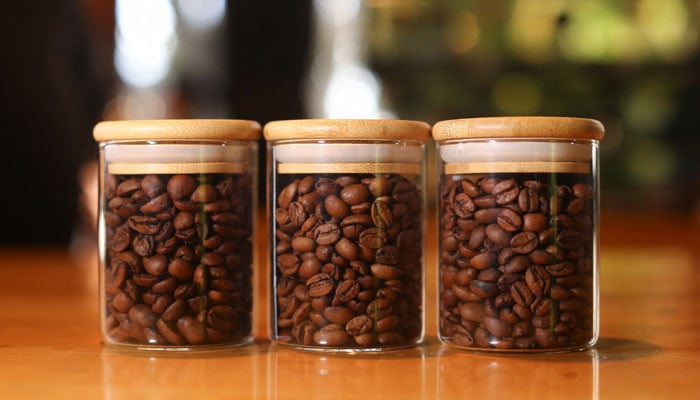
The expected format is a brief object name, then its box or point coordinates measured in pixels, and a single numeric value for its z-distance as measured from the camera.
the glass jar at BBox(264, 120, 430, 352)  0.86
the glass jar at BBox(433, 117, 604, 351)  0.84
